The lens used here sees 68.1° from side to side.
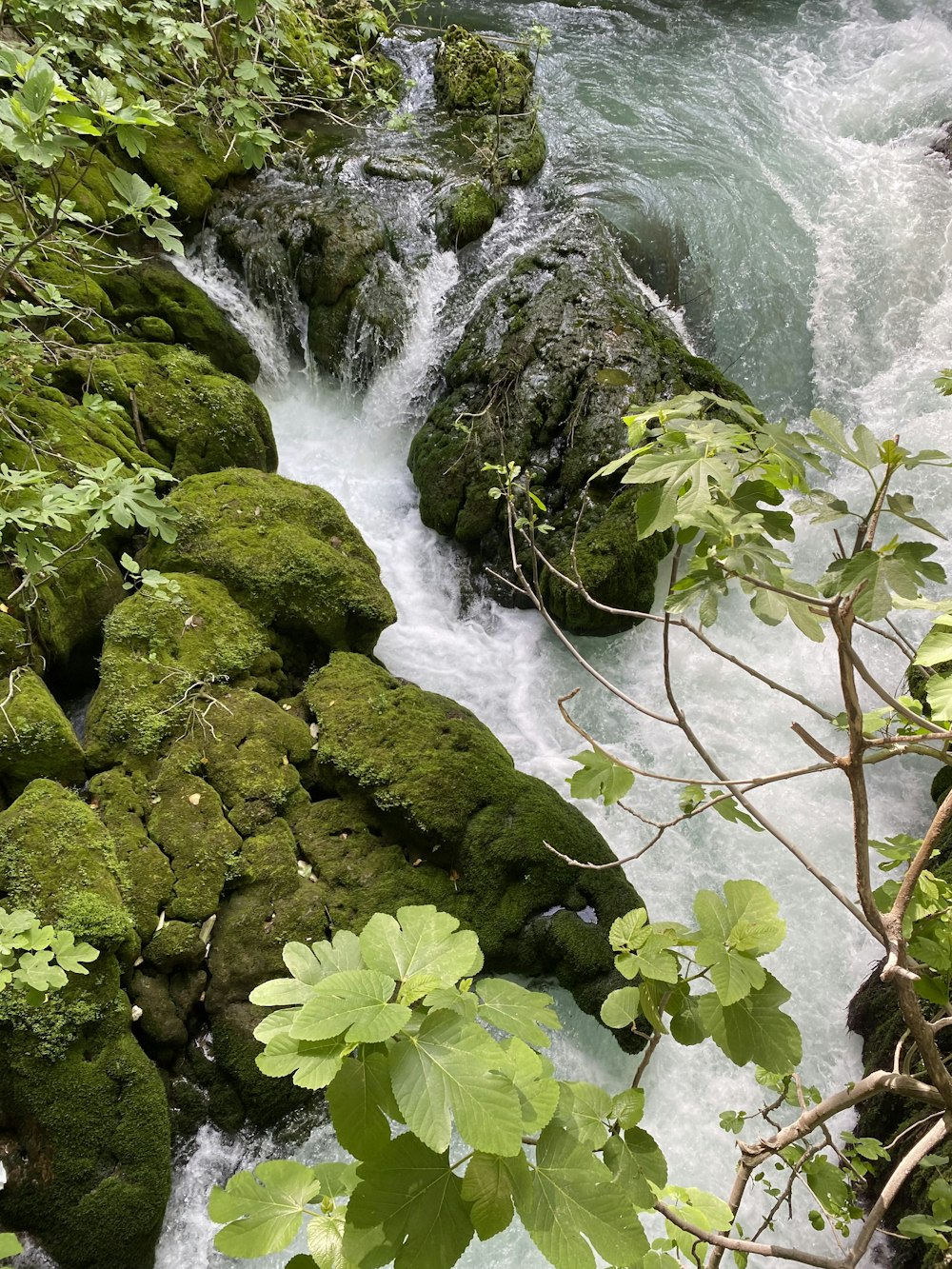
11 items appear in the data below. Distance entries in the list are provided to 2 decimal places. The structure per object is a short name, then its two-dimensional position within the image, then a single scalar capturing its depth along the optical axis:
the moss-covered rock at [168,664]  3.37
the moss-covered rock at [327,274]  6.38
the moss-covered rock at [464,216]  6.81
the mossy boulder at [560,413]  5.18
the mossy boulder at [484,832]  3.46
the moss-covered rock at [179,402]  4.54
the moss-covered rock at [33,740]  3.04
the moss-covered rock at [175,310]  5.34
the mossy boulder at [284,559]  4.10
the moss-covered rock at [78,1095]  2.53
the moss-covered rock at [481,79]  8.05
